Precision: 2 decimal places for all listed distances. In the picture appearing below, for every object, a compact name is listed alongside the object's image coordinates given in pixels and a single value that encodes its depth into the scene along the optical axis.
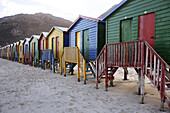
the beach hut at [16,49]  29.61
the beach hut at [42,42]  18.82
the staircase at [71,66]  12.84
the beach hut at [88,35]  10.44
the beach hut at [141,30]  5.66
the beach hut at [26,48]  23.51
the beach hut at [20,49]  27.00
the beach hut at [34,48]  20.58
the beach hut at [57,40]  14.55
